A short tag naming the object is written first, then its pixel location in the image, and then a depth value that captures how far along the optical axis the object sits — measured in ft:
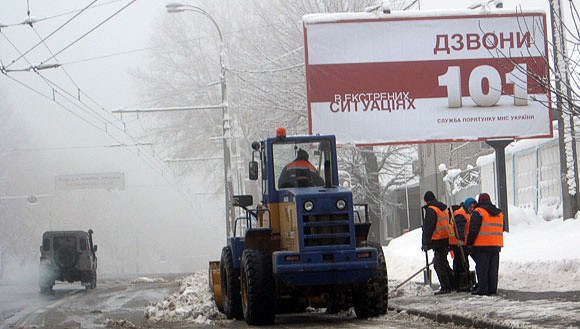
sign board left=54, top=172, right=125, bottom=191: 296.92
